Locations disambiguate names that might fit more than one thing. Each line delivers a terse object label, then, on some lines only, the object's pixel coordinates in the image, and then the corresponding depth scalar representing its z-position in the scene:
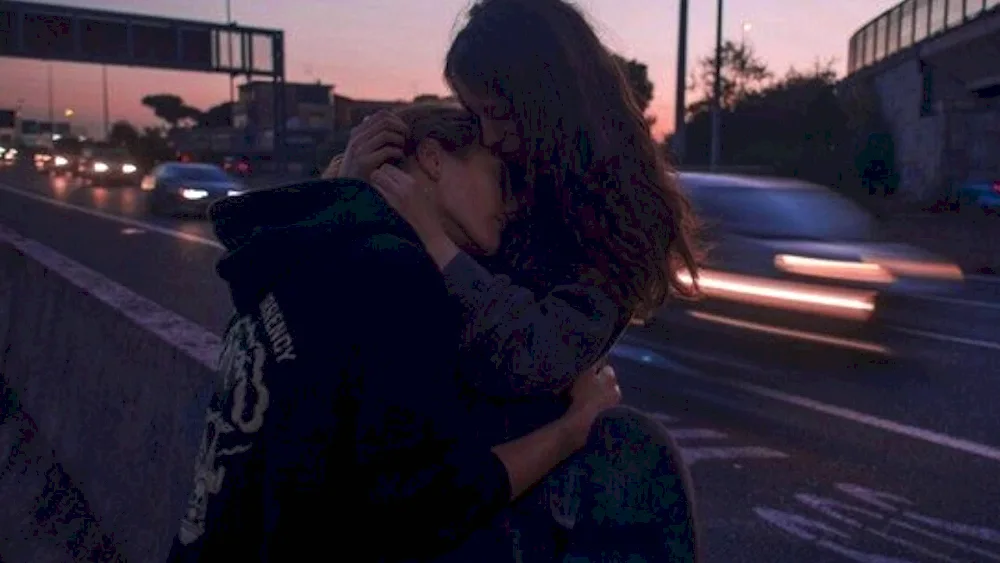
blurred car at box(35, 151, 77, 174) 75.00
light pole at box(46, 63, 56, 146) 146.32
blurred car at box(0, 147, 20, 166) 116.92
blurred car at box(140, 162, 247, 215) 31.55
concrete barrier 3.49
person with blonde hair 1.48
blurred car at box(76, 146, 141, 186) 56.22
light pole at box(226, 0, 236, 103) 56.16
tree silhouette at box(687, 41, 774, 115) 64.88
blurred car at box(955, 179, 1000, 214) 29.16
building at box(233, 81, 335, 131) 86.24
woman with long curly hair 1.68
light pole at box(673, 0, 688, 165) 29.33
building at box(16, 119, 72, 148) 152.62
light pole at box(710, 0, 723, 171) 36.91
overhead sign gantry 53.25
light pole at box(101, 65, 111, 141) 115.56
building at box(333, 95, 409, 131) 84.07
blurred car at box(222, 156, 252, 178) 53.25
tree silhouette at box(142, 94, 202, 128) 122.56
